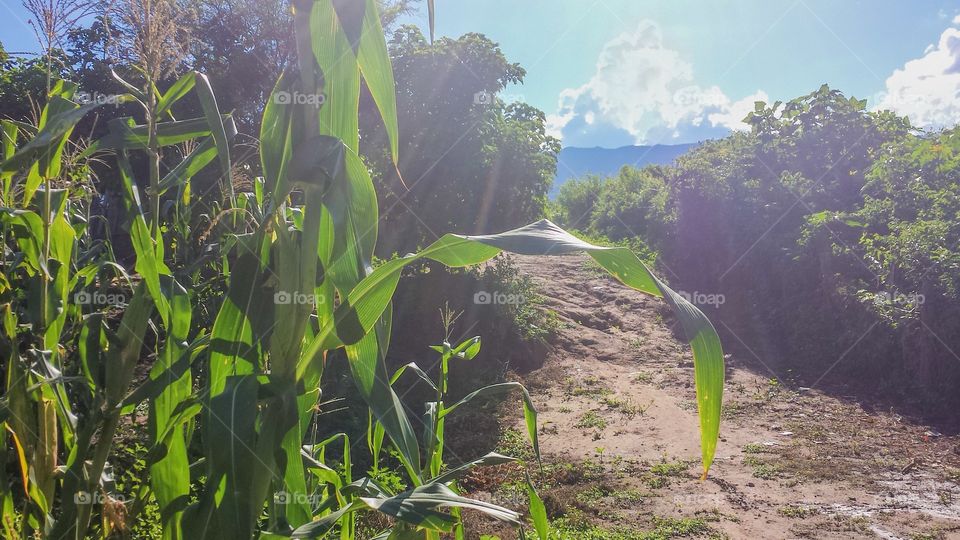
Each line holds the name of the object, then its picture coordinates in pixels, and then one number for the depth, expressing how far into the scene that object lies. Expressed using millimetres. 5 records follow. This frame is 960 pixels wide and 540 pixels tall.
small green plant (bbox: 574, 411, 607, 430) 4883
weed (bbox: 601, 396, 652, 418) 5195
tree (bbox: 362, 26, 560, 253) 6793
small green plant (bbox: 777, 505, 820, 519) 3446
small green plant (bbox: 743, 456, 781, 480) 3986
